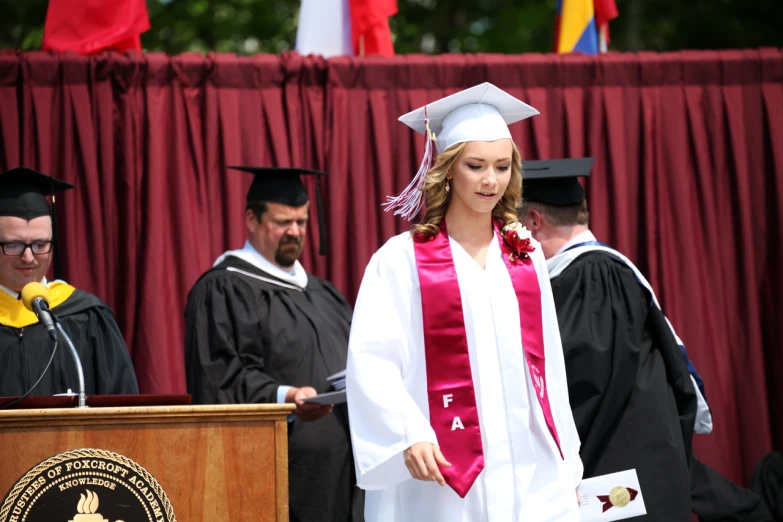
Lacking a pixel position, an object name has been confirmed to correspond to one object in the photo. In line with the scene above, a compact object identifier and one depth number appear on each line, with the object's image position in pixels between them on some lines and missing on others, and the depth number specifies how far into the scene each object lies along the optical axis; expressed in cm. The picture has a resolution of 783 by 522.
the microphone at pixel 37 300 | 780
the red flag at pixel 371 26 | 1383
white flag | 1375
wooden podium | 691
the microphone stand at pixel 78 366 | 729
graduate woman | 672
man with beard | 1045
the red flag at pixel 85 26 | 1282
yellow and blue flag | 1449
